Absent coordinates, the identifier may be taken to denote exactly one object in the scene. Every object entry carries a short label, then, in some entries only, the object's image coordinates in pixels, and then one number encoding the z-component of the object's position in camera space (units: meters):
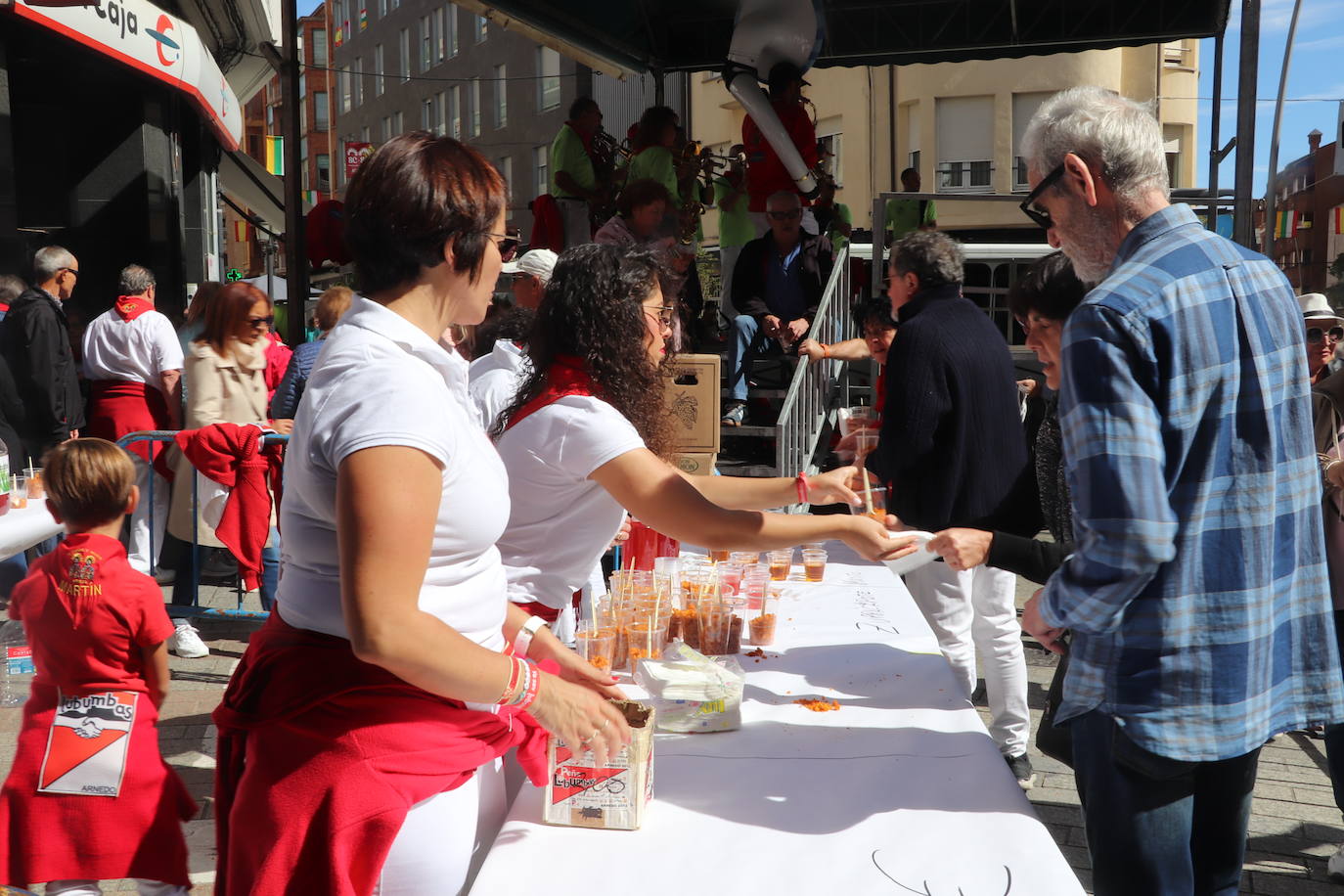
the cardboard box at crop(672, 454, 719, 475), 5.94
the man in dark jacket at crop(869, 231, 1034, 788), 4.21
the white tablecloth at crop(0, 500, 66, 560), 3.96
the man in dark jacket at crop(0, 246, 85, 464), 6.62
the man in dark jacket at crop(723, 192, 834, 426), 8.05
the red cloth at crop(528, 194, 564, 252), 9.02
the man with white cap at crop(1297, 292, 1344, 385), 5.86
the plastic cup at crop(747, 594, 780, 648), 2.93
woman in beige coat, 6.04
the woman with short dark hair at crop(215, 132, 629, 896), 1.46
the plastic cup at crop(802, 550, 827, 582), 3.57
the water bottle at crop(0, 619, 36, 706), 3.90
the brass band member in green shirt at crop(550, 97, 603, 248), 8.83
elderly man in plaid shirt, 1.77
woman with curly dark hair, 2.38
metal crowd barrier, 5.67
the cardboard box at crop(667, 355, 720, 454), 6.04
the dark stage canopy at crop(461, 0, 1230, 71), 8.95
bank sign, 8.12
